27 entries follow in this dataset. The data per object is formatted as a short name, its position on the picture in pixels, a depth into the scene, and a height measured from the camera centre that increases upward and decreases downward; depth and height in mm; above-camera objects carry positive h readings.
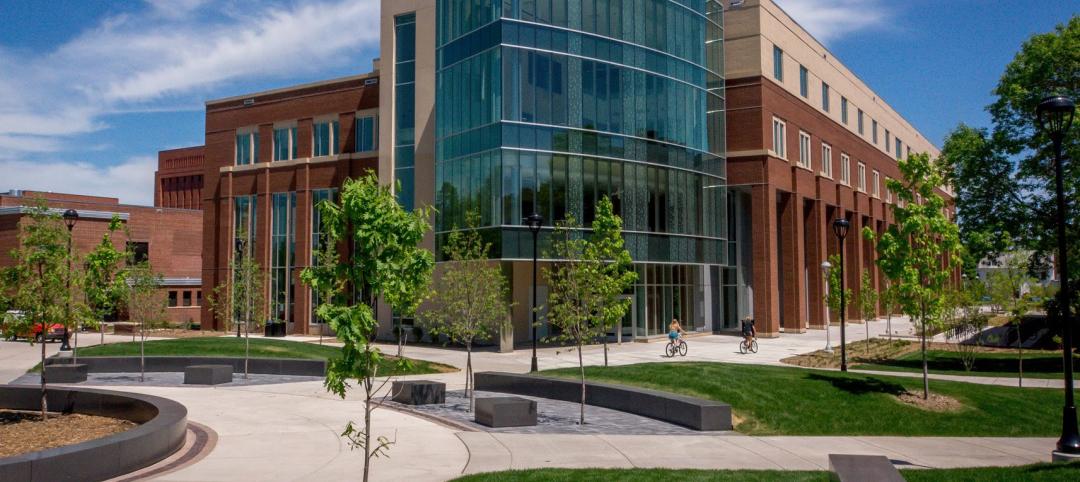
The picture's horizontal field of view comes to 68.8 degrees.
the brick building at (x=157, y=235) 58812 +4294
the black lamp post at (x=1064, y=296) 12758 -248
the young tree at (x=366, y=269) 8883 +189
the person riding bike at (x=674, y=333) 33781 -2122
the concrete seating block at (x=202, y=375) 23359 -2612
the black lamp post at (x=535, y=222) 25219 +2002
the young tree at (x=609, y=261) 18469 +551
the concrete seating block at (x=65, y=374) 23594 -2585
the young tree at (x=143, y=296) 26438 -294
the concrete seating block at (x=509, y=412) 16141 -2622
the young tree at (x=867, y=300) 41144 -941
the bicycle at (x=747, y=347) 36312 -2972
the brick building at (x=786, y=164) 45875 +7567
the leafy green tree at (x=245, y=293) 27766 -239
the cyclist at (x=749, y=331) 36281 -2260
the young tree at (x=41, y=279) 16047 +181
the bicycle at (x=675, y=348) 33844 -2812
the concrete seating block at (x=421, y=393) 19391 -2675
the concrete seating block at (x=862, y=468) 9070 -2239
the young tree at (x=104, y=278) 21641 +256
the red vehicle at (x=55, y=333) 42406 -2458
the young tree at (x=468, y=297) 20391 -314
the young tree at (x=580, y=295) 18069 -254
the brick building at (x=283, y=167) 47469 +7444
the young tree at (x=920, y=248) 19500 +839
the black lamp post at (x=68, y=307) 16609 -407
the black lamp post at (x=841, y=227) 28325 +2016
